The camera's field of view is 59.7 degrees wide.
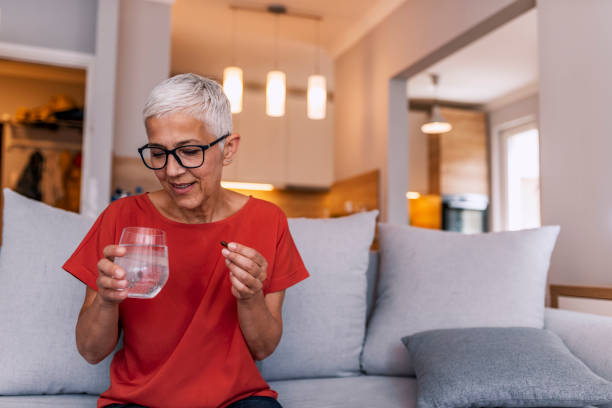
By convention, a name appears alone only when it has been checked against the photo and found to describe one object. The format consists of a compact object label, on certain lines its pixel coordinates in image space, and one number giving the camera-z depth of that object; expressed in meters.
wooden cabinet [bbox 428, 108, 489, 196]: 6.61
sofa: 1.43
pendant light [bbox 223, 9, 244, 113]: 4.20
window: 6.57
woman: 1.14
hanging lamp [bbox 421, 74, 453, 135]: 5.43
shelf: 5.67
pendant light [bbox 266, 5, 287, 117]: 4.21
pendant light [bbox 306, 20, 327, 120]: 4.27
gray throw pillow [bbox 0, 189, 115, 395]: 1.41
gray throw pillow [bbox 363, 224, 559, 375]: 1.68
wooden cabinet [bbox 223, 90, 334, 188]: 6.25
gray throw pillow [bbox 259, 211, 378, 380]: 1.64
